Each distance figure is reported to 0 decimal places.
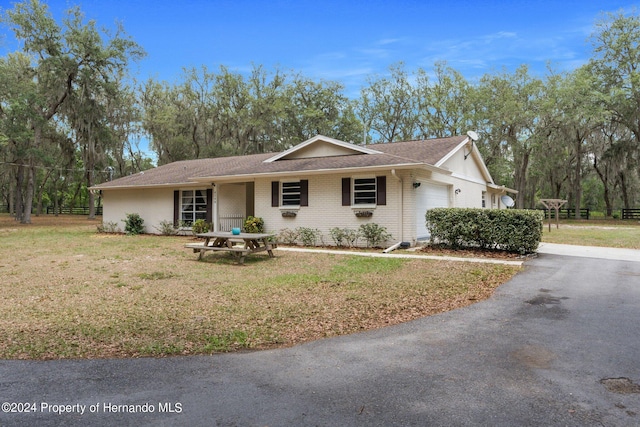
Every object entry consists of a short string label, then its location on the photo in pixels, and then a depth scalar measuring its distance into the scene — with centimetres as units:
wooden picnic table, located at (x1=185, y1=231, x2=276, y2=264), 978
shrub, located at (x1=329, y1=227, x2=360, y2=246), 1328
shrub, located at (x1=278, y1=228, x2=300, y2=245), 1435
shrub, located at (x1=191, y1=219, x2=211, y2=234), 1636
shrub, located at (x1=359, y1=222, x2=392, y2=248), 1278
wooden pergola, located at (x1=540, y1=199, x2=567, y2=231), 1917
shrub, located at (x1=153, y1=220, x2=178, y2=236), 1814
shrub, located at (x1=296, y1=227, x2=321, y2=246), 1393
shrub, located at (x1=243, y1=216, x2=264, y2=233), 1454
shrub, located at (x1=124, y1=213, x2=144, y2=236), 1872
